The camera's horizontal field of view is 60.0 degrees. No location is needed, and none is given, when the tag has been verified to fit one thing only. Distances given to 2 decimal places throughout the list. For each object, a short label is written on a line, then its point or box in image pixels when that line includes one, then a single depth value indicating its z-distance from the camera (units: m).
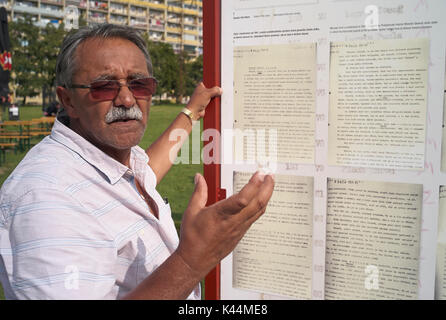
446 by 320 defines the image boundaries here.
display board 1.58
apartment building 53.28
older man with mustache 1.31
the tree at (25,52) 36.31
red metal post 1.94
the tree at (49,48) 35.81
